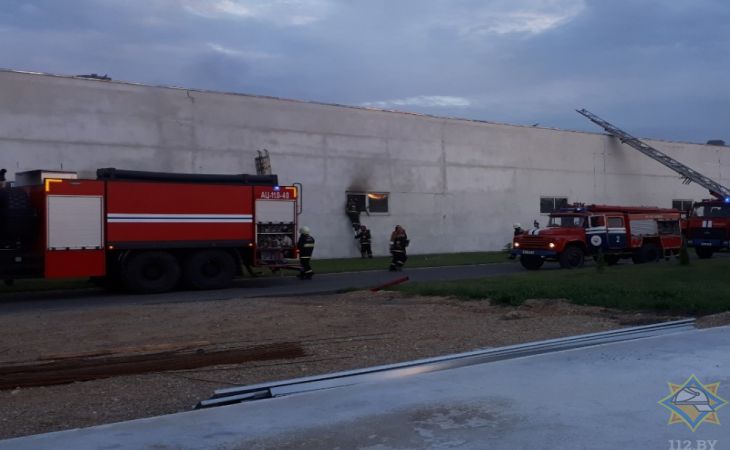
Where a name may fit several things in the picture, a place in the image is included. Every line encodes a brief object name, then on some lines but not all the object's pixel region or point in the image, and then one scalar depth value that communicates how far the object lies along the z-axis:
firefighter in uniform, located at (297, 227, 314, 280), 22.28
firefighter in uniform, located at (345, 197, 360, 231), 32.81
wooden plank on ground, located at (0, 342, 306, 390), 8.69
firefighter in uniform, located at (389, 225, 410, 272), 25.27
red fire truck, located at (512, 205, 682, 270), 25.38
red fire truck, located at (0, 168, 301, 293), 17.94
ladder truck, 29.94
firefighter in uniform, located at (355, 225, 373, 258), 31.80
